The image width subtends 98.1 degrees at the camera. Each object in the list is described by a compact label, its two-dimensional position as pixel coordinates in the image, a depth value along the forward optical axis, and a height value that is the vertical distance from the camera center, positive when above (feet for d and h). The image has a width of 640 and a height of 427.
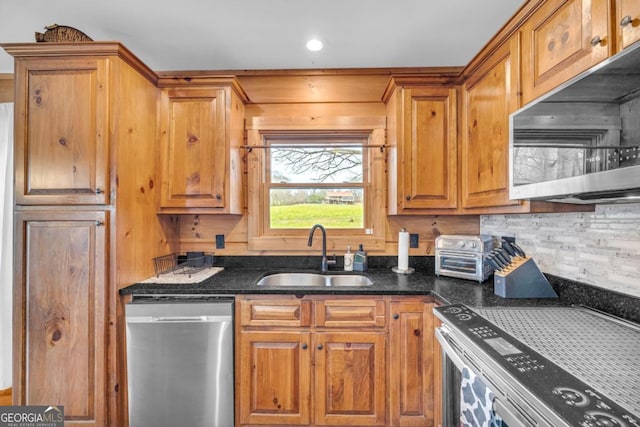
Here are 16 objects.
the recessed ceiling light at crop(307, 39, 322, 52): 6.22 +3.90
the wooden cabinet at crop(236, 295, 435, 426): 5.35 -2.85
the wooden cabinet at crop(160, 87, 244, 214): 6.41 +1.57
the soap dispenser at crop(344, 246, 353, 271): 6.99 -1.19
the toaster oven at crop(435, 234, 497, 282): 5.87 -0.90
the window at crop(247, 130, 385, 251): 7.44 +0.76
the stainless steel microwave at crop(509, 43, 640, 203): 2.42 +0.82
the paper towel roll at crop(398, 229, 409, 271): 6.63 -0.86
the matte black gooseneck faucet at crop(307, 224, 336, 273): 6.93 -0.88
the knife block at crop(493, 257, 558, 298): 4.81 -1.18
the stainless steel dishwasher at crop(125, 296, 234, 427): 5.20 -2.81
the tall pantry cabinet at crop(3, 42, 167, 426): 5.09 -0.22
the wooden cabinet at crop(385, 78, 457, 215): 6.31 +1.65
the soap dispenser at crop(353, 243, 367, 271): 6.89 -1.15
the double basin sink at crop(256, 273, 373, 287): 6.84 -1.63
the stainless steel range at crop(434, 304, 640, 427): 2.15 -1.44
